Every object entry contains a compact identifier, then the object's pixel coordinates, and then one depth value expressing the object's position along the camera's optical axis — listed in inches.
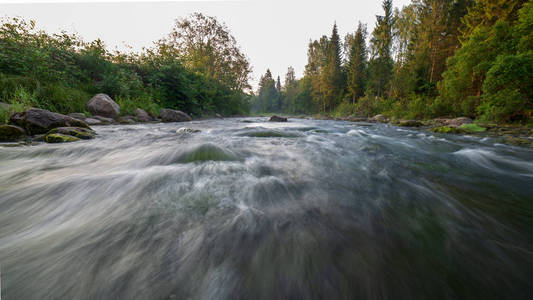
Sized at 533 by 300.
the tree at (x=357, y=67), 877.8
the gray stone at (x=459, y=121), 278.9
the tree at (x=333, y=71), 1021.2
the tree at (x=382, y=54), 684.7
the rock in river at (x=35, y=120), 146.6
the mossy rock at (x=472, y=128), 218.3
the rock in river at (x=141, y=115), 328.8
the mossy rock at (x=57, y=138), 135.5
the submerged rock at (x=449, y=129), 221.5
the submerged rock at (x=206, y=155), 96.0
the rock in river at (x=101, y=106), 279.6
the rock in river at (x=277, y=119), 448.5
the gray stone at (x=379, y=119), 466.5
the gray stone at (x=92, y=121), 247.5
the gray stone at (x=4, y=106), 156.0
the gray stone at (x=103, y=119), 265.9
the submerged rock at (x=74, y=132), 150.8
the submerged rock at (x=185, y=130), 219.2
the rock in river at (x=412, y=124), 314.6
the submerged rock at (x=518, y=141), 145.8
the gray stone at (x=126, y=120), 291.8
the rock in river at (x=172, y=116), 386.2
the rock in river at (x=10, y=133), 132.2
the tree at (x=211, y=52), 750.5
